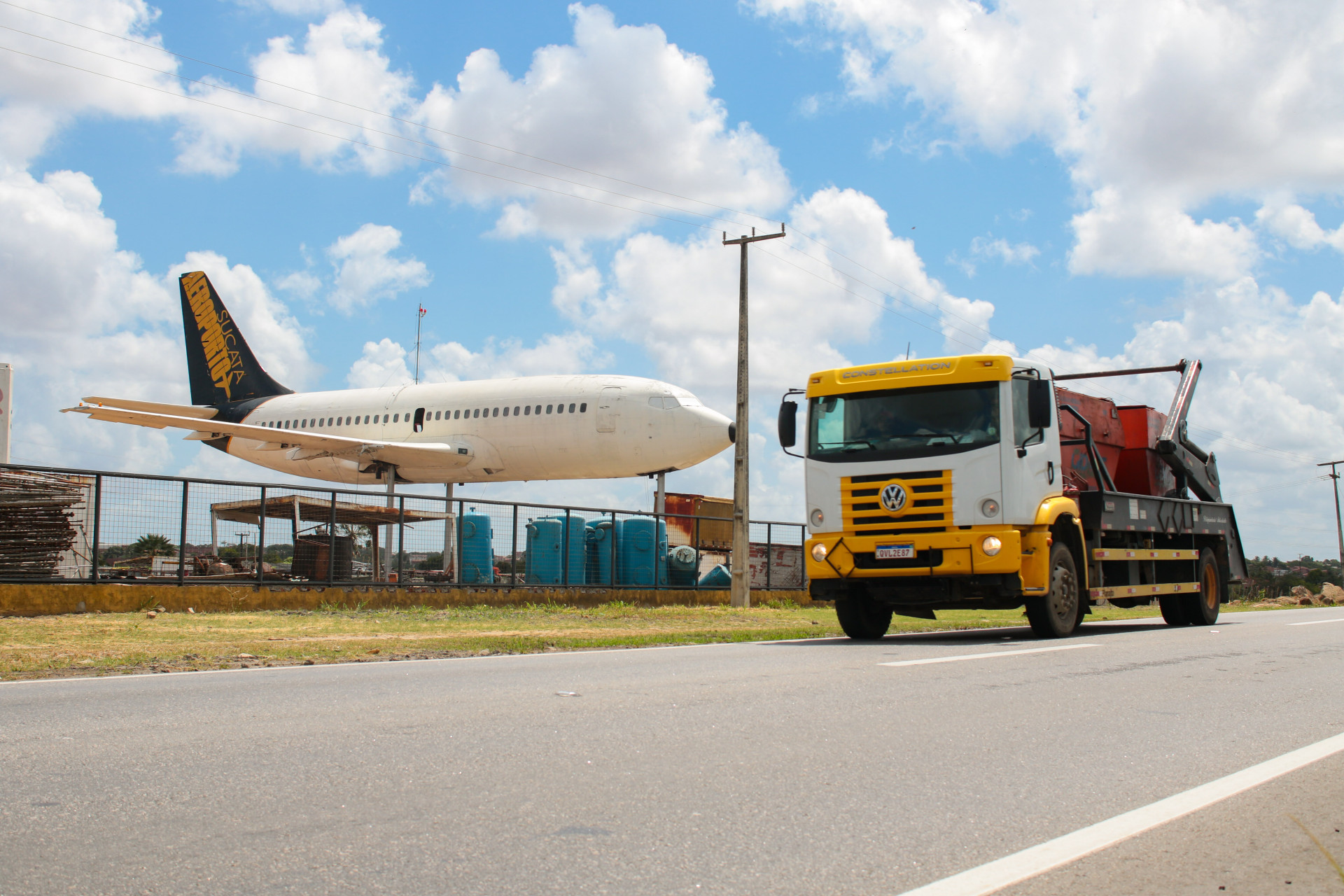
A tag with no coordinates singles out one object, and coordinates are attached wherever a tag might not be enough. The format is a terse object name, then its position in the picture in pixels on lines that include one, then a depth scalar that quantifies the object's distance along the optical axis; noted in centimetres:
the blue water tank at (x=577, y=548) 2248
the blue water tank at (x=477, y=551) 2070
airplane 2867
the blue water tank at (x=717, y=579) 2662
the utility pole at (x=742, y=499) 2259
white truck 1181
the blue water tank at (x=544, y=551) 2173
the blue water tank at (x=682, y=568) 2550
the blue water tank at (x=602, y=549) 2322
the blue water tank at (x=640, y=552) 2383
